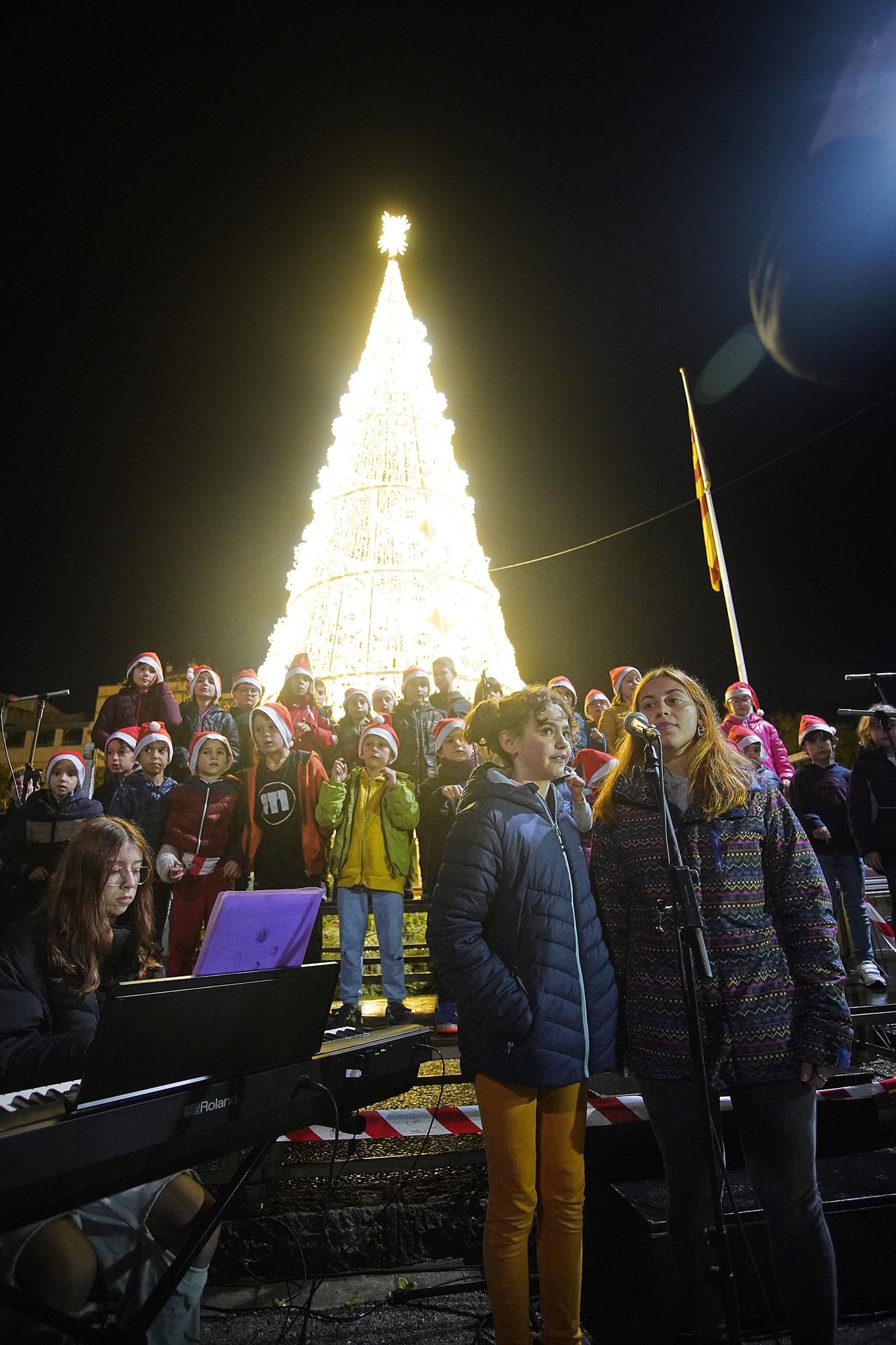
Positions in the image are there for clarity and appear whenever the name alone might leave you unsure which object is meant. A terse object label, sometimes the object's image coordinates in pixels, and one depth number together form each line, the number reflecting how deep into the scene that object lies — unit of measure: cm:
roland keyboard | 166
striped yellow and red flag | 1648
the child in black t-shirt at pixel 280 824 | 594
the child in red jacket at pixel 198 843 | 551
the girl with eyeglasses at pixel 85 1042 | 212
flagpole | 1402
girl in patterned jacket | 230
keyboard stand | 171
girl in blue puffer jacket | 245
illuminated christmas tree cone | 1474
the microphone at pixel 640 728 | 260
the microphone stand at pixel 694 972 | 204
